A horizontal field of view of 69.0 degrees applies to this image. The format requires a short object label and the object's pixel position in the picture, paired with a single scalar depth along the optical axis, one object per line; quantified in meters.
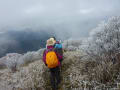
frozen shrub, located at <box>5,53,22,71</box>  6.57
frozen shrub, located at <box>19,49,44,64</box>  9.06
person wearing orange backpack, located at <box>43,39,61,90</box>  3.44
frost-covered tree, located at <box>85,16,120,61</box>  3.85
